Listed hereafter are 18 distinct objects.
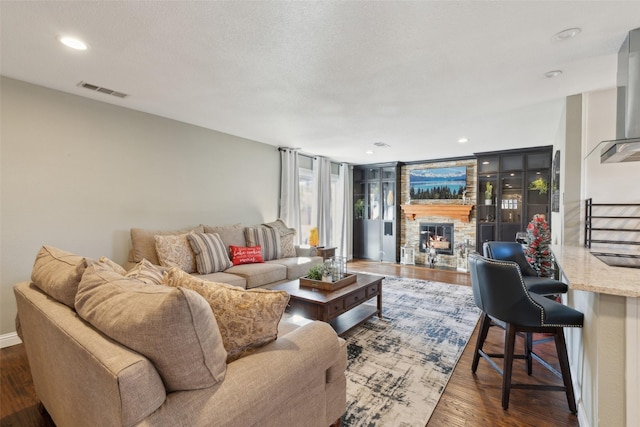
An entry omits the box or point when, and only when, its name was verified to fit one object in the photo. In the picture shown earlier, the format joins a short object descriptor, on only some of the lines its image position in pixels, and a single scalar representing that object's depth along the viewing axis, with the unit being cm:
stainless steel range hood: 193
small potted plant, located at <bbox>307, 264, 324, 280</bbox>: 314
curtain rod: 550
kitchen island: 136
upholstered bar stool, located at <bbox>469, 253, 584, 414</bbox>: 183
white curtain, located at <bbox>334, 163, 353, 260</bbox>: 727
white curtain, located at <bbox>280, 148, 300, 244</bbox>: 549
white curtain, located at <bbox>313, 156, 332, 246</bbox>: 636
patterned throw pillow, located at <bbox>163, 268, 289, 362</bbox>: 123
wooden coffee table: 267
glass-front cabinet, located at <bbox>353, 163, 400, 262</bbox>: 725
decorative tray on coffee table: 297
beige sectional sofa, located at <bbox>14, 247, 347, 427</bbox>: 93
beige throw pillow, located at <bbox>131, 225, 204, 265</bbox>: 334
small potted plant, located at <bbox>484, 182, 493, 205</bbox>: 604
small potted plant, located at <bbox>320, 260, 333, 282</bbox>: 319
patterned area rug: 192
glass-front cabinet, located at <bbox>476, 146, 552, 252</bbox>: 551
